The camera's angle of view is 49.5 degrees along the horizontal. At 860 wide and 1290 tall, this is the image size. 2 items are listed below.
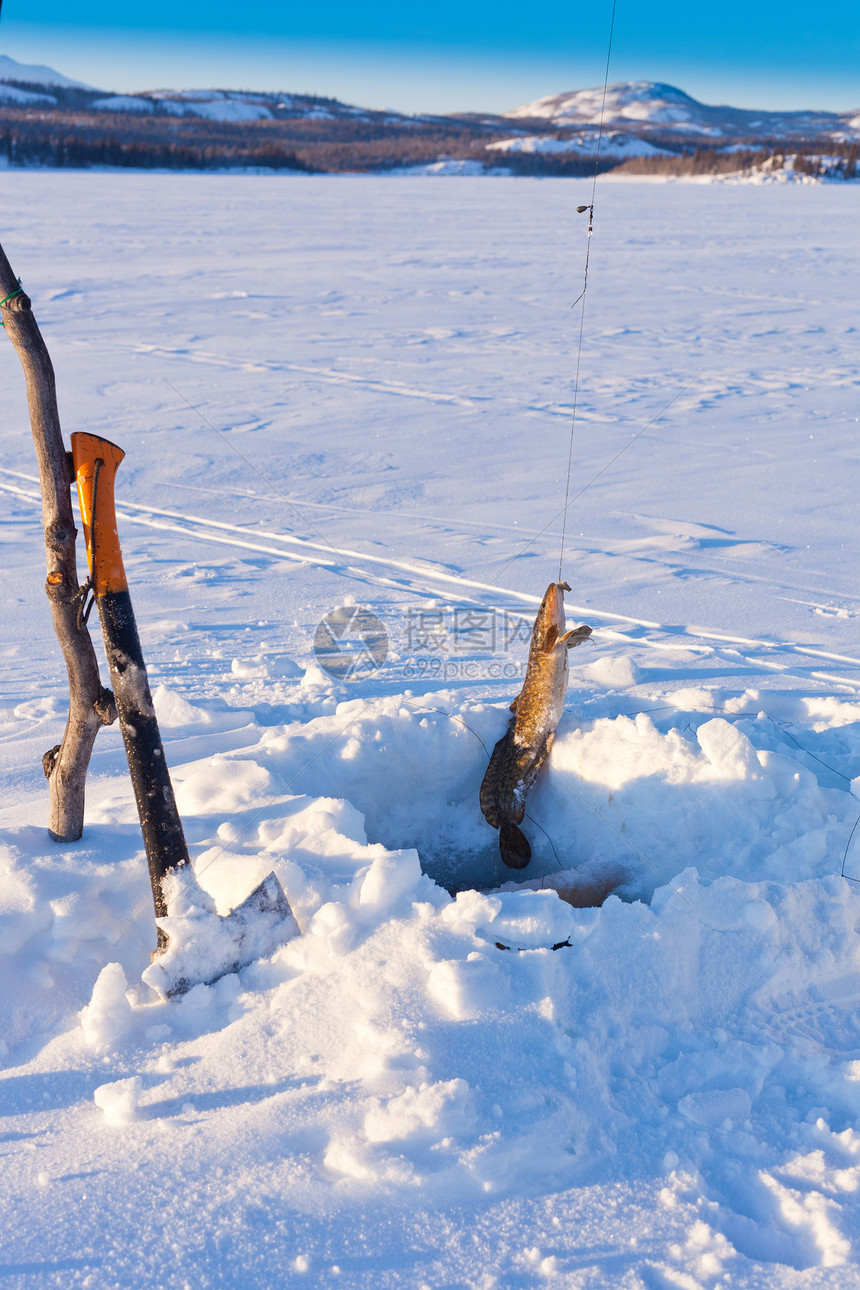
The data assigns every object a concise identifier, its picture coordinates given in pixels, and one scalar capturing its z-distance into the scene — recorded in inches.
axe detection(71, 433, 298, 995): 74.6
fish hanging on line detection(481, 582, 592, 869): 102.5
